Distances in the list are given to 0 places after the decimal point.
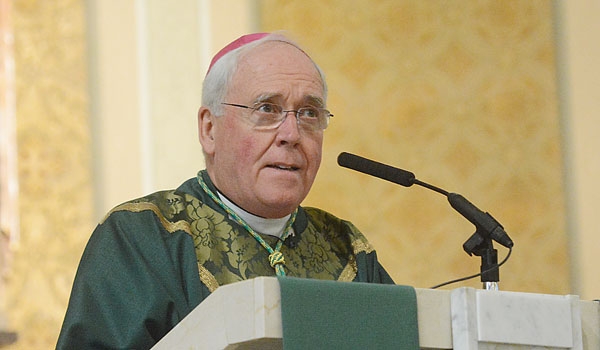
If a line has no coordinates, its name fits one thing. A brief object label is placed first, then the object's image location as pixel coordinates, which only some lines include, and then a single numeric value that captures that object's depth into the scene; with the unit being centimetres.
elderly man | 660
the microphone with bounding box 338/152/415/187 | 647
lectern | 453
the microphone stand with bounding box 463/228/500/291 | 590
